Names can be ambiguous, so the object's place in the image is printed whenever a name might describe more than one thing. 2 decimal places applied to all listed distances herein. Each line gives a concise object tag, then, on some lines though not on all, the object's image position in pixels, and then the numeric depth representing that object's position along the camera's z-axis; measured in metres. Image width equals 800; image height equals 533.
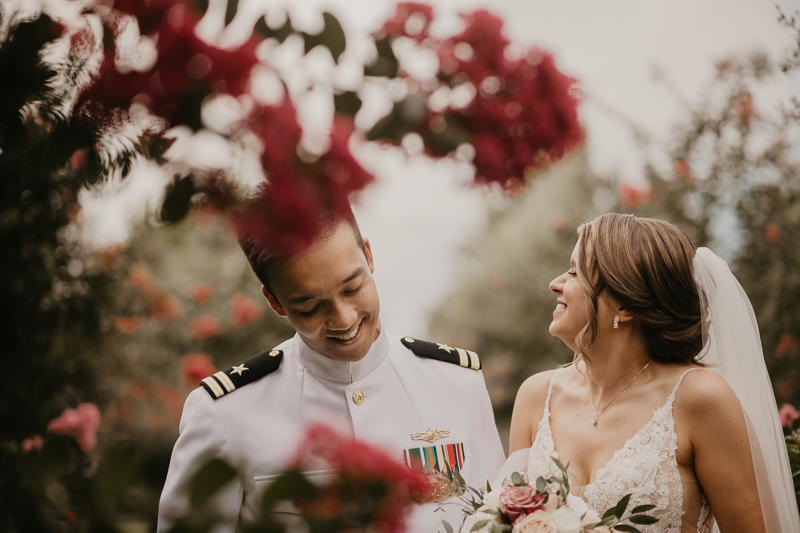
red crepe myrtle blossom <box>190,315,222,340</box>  6.11
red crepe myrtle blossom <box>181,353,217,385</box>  5.57
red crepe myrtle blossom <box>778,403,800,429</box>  2.91
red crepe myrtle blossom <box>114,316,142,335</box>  4.55
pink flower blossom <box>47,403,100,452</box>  3.81
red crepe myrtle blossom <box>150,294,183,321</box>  5.33
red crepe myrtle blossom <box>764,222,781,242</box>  4.34
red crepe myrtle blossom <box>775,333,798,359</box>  4.16
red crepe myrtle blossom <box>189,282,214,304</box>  6.37
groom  2.04
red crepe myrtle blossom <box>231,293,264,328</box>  6.36
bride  2.21
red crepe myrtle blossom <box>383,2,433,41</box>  0.87
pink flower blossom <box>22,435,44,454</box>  3.05
